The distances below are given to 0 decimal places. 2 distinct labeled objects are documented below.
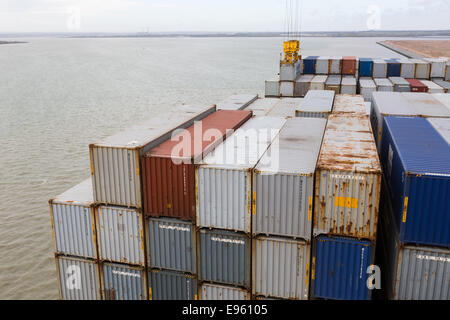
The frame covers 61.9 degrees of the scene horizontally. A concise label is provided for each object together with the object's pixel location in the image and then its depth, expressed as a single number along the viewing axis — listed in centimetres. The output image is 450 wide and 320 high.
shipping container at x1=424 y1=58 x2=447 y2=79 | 4641
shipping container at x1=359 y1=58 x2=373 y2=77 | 4862
